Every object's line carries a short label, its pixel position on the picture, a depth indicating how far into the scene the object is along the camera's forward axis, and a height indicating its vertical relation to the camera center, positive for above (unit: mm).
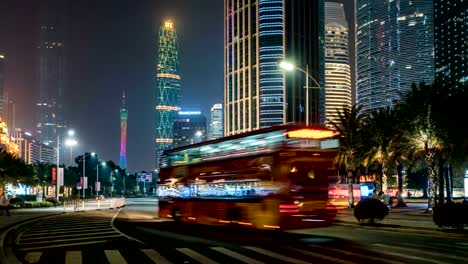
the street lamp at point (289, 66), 37562 +7061
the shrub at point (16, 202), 63150 -2634
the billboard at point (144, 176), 111000 +232
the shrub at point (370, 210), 29984 -1732
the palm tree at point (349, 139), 53375 +3362
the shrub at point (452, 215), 25109 -1682
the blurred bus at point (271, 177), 22062 -23
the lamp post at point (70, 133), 67112 +5087
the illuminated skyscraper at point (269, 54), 174750 +37053
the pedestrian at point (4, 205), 42438 -1925
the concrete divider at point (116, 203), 56050 -2592
